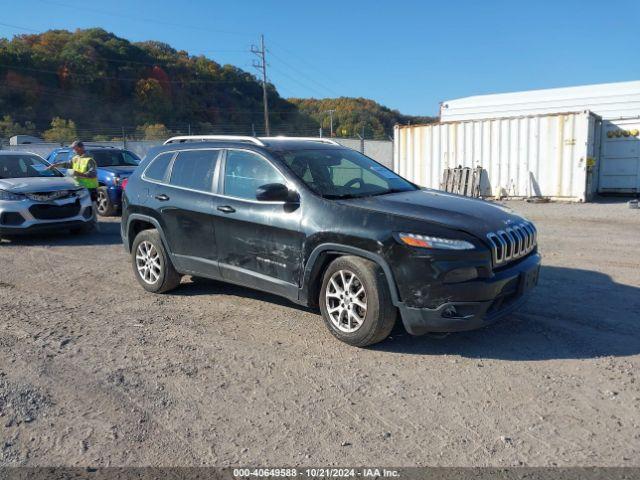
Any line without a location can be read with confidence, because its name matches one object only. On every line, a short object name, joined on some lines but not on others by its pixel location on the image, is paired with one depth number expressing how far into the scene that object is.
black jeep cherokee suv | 4.07
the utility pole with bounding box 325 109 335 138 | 44.38
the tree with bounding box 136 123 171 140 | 29.30
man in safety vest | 10.72
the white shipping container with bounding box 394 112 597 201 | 15.02
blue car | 12.86
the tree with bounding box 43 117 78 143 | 32.28
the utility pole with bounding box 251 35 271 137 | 49.44
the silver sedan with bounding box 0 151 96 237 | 9.37
